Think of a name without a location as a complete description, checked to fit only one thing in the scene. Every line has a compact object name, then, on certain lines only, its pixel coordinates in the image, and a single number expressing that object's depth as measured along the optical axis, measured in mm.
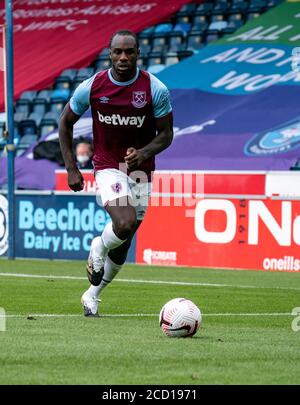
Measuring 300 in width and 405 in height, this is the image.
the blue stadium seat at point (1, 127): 29644
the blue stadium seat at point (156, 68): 28188
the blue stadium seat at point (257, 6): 28328
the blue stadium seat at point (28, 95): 30214
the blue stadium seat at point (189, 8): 29862
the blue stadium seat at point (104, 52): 30200
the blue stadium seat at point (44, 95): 29864
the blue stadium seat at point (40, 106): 29688
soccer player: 10266
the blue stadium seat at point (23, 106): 30003
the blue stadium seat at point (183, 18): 29666
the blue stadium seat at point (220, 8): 28859
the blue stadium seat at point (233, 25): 28314
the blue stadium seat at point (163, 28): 29656
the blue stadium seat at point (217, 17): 28852
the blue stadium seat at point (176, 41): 29117
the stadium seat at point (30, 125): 29062
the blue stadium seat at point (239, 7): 28562
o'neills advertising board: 18156
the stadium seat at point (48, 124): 28319
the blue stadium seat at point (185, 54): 28516
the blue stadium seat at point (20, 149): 27380
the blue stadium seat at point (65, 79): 29984
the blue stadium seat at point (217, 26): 28609
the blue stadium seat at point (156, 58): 28734
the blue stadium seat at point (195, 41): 28750
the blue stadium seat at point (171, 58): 28594
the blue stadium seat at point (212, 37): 28516
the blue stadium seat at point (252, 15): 28266
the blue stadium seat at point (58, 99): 29266
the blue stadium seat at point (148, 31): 30083
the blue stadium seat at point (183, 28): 29234
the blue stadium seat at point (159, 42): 29281
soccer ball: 8562
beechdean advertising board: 20484
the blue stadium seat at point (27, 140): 28095
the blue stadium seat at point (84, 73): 29639
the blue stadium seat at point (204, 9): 29203
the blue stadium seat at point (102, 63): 29748
